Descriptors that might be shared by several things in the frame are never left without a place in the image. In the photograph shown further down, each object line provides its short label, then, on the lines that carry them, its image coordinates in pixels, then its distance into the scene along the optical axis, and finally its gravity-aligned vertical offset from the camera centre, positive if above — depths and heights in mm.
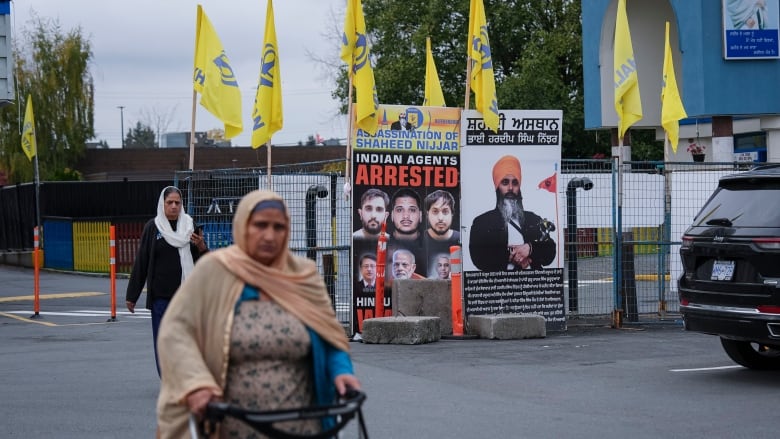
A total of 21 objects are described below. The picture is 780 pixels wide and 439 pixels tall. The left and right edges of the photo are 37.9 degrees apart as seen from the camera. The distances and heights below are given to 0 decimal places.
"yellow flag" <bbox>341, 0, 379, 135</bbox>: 14297 +2176
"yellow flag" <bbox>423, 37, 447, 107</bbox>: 18722 +2217
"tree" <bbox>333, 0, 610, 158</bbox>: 42562 +6636
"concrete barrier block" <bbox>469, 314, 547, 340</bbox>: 14297 -1377
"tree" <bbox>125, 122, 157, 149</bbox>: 121206 +10057
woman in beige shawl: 4480 -421
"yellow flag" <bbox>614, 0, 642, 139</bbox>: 15531 +1847
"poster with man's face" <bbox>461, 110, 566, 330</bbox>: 14836 +18
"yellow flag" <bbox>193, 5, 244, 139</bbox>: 15000 +1900
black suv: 10367 -486
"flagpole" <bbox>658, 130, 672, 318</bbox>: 15906 -230
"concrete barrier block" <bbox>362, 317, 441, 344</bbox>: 13695 -1338
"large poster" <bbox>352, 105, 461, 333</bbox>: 14375 +323
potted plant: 28528 +1747
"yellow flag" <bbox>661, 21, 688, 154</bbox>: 16656 +1530
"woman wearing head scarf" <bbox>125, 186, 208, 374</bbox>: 9945 -230
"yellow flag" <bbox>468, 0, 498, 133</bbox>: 15000 +2192
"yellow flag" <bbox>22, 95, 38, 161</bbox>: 30294 +2470
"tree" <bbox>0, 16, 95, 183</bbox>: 52406 +6014
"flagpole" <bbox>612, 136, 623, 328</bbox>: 15438 -734
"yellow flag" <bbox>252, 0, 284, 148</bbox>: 14461 +1602
